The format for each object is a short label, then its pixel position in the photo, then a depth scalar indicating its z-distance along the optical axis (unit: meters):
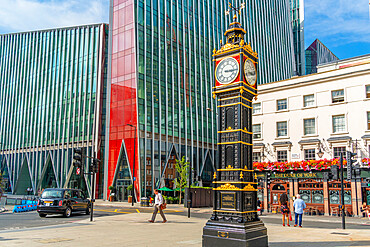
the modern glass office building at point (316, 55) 108.14
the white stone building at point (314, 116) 32.28
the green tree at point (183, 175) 50.16
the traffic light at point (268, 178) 33.12
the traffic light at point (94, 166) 22.38
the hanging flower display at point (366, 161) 29.82
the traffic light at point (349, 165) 21.36
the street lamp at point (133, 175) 47.48
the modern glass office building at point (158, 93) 52.94
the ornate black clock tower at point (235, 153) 11.97
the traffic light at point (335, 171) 21.74
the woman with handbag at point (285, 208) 20.62
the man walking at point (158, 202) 20.70
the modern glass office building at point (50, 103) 64.62
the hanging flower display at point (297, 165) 32.00
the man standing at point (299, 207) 19.88
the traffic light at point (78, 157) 20.10
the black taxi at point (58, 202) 23.64
